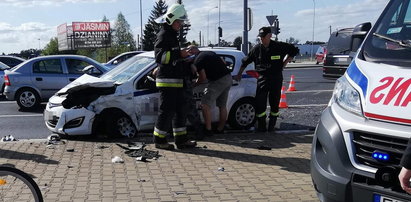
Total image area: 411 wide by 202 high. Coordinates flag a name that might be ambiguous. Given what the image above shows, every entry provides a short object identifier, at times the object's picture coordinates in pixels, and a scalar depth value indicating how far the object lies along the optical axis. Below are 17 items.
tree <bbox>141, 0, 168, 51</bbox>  94.30
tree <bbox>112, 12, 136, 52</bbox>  104.44
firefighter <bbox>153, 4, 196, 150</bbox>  6.32
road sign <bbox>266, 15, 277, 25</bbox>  20.22
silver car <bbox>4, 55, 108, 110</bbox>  12.41
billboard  67.31
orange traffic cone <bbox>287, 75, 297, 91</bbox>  16.16
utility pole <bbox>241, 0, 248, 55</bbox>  18.53
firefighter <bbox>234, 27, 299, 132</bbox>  7.85
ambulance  2.99
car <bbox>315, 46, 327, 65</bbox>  37.28
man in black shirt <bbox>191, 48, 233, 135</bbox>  7.53
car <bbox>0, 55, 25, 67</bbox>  18.86
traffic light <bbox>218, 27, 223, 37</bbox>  33.24
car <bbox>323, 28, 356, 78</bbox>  14.97
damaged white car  7.34
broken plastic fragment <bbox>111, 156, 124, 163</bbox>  6.07
